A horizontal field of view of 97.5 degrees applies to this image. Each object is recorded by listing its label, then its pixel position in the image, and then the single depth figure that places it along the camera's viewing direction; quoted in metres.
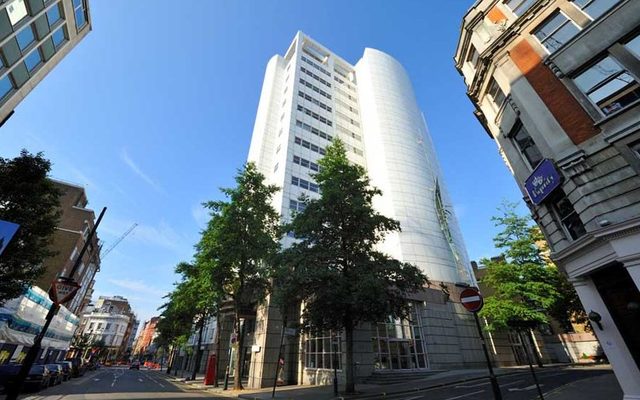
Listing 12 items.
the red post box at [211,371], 25.22
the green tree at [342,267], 15.40
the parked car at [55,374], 19.48
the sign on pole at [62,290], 8.48
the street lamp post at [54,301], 7.36
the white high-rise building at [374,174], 24.41
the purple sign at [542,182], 10.41
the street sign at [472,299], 8.09
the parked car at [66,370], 24.22
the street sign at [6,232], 6.39
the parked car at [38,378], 15.74
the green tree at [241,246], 21.38
